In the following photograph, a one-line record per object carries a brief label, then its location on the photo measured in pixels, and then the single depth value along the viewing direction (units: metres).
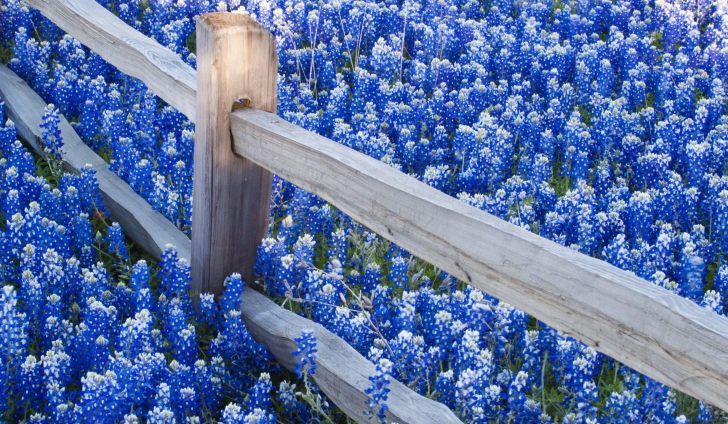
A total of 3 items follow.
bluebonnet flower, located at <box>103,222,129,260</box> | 4.18
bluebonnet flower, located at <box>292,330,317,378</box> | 3.20
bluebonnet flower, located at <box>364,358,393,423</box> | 3.02
